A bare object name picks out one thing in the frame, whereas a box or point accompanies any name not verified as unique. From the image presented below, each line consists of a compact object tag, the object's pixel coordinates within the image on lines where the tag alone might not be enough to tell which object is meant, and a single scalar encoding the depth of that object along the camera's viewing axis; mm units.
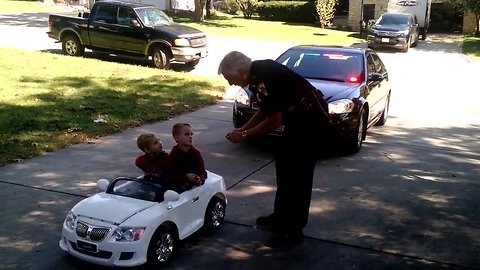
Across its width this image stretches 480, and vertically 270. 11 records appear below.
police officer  4512
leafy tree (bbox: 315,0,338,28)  35797
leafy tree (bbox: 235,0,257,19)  42156
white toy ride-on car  4298
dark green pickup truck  16109
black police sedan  8070
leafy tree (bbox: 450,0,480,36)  28647
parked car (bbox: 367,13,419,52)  25547
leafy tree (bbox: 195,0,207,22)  33725
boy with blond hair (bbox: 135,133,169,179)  5066
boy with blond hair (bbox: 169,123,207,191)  4934
